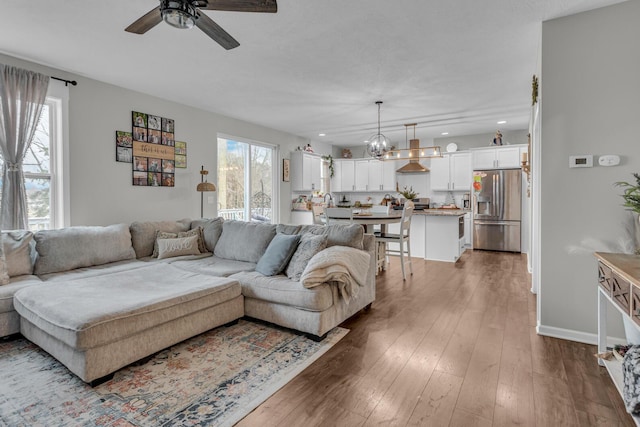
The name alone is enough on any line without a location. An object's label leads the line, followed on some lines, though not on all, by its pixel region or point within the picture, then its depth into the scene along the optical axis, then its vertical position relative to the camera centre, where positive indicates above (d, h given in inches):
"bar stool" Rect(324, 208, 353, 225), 177.8 -3.0
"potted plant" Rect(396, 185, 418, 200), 311.0 +18.8
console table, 62.3 -17.9
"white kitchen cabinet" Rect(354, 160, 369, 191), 329.4 +35.2
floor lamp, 188.2 +14.3
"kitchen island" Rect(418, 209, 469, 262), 224.8 -18.1
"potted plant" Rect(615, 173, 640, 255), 78.0 +2.4
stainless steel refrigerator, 259.1 -1.8
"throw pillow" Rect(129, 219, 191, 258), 150.9 -11.3
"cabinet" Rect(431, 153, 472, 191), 279.7 +32.3
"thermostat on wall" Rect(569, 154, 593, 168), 97.9 +14.4
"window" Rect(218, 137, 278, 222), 225.3 +22.5
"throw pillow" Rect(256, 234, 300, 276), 120.1 -17.0
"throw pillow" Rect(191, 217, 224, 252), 160.7 -10.3
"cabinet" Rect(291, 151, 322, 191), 274.7 +33.3
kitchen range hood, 266.1 +34.8
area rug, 67.8 -42.3
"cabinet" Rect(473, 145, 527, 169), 260.2 +42.5
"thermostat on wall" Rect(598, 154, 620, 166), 95.0 +14.2
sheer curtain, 125.2 +32.4
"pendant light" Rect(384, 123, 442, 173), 226.8 +41.1
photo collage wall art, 166.6 +33.0
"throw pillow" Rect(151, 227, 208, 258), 153.0 -11.9
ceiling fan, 69.6 +44.8
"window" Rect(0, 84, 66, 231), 138.2 +18.4
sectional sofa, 81.7 -23.9
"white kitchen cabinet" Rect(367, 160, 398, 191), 317.1 +33.7
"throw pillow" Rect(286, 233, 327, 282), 114.6 -15.9
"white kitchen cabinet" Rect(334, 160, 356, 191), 335.6 +36.2
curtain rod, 140.6 +56.8
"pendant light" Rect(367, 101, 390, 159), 196.1 +38.5
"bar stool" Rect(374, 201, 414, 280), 181.2 -15.5
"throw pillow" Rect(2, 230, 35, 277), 113.5 -14.2
